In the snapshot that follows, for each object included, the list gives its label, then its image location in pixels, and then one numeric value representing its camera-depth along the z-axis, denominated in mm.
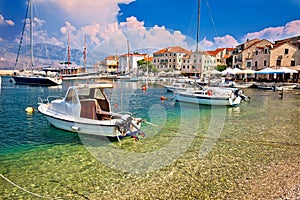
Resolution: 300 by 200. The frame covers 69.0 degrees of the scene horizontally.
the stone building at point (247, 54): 69188
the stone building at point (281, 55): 56625
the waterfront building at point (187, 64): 89638
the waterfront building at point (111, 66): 113719
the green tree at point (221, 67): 83062
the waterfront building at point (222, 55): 92375
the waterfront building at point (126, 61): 131125
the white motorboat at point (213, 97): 23109
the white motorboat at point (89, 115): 10148
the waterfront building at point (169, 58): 110294
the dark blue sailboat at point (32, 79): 55219
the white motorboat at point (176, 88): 38838
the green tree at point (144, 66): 110062
